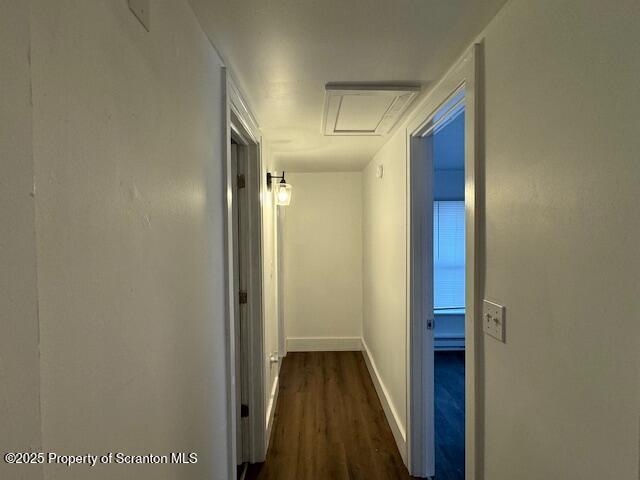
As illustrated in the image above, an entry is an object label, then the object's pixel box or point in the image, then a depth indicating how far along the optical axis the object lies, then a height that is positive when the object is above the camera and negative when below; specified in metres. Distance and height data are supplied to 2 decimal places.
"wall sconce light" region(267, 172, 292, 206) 3.08 +0.39
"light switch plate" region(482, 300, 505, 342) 1.07 -0.29
